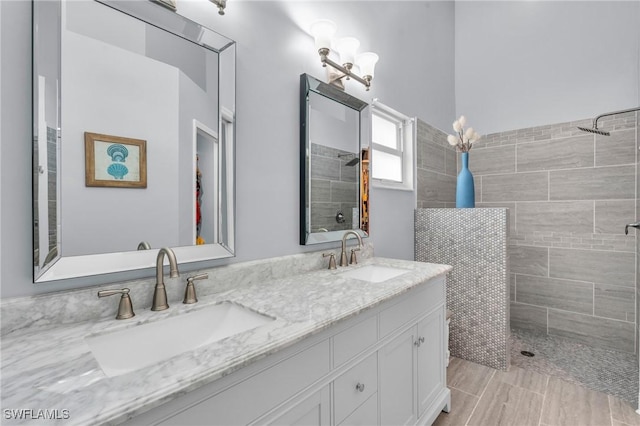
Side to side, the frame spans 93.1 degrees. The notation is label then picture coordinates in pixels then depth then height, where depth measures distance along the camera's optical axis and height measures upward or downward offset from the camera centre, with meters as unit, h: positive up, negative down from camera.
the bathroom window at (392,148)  2.42 +0.53
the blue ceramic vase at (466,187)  2.56 +0.20
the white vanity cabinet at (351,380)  0.71 -0.53
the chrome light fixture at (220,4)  1.21 +0.83
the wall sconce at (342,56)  1.59 +0.93
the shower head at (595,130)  2.14 +0.58
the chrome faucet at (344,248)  1.84 -0.22
